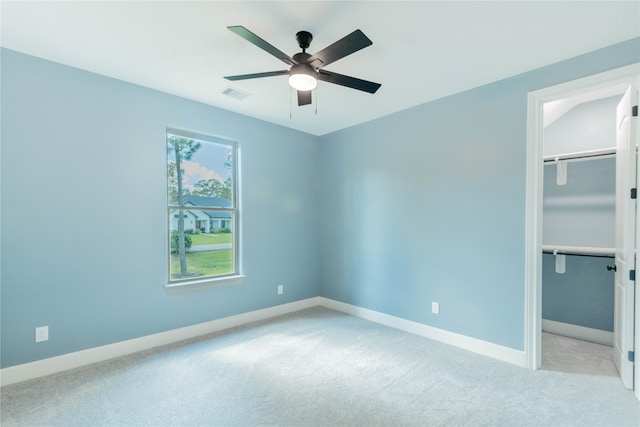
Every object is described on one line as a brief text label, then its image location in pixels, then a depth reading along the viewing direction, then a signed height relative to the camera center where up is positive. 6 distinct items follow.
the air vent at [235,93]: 3.05 +1.21
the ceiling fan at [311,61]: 1.74 +0.97
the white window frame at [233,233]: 3.22 -0.25
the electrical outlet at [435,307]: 3.27 -1.04
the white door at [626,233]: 2.26 -0.16
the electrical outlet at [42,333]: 2.48 -1.01
